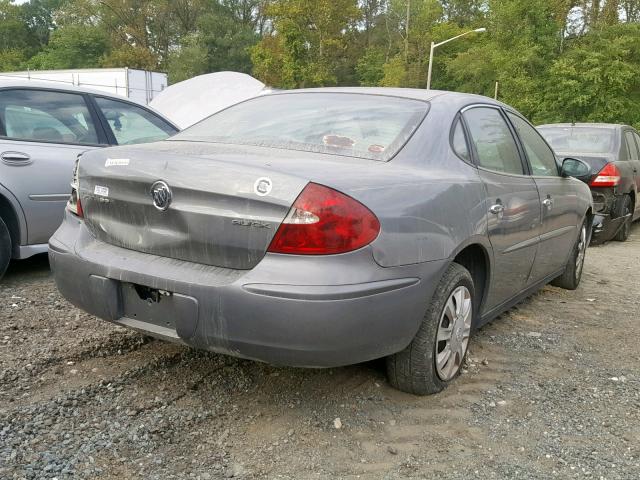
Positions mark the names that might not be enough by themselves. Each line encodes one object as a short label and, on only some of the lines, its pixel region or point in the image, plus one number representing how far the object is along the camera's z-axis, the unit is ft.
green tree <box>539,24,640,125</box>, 80.59
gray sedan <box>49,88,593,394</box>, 7.66
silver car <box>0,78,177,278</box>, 14.71
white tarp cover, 64.85
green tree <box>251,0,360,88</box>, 158.20
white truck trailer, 72.90
